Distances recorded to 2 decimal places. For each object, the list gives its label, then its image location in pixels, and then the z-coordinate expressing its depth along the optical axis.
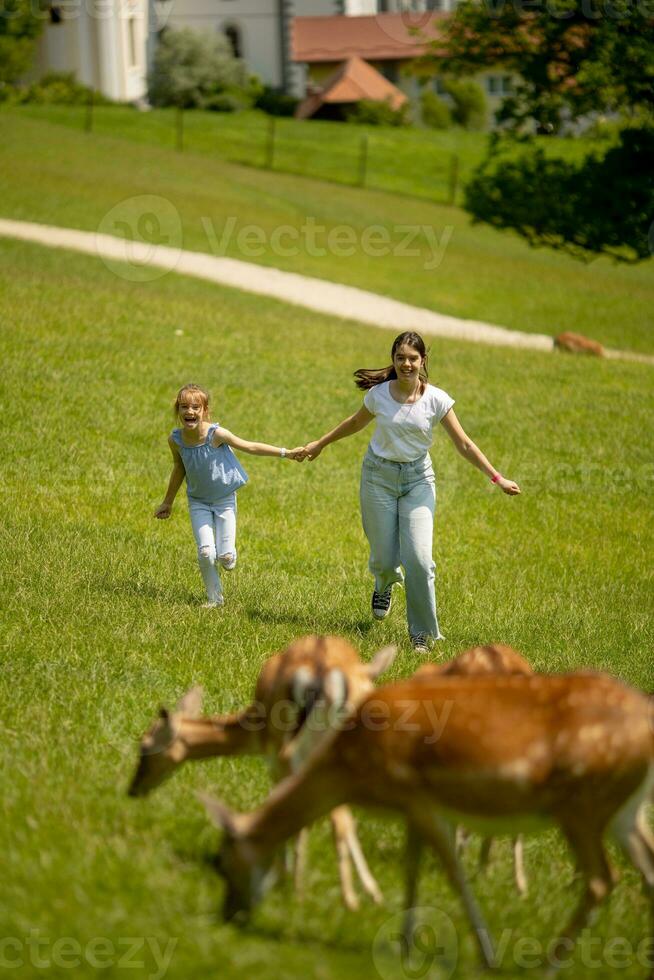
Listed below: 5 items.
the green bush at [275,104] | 60.44
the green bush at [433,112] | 60.19
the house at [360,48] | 66.69
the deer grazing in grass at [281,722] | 4.95
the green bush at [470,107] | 61.12
